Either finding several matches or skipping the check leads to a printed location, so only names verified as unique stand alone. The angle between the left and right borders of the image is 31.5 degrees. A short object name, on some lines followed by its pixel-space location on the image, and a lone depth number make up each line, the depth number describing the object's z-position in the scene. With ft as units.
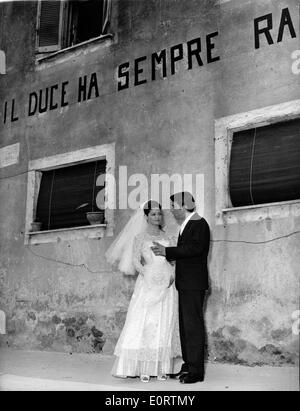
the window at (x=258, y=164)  19.25
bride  16.80
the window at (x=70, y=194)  24.49
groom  16.12
